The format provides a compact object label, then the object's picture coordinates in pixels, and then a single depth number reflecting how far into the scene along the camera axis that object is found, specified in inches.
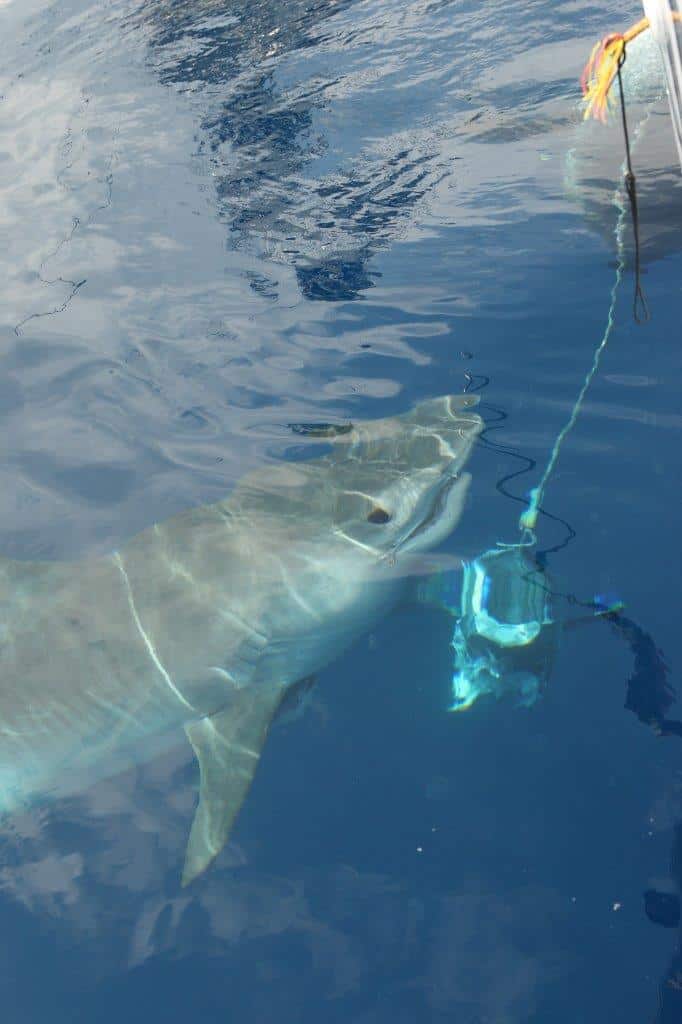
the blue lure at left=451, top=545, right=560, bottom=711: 184.1
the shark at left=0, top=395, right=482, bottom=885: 193.5
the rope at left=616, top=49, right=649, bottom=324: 184.4
